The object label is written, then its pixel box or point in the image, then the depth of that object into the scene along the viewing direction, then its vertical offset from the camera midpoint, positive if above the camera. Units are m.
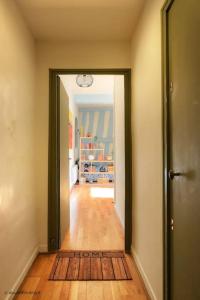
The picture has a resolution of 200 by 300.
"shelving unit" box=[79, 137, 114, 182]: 8.66 -0.50
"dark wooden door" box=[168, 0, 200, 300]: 1.15 +0.01
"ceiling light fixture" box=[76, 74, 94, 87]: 4.55 +1.28
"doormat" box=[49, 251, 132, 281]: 2.29 -1.19
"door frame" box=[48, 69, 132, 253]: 2.82 -0.11
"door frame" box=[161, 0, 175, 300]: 1.57 -0.06
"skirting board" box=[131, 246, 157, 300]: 1.89 -1.12
